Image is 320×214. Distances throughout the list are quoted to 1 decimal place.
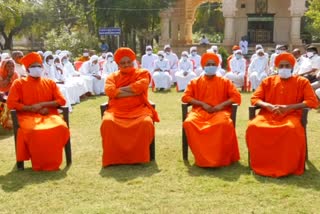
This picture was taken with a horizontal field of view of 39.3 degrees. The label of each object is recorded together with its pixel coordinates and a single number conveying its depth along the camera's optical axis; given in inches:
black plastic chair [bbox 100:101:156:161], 242.3
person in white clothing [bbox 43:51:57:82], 415.2
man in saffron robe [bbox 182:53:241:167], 221.6
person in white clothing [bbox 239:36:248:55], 949.8
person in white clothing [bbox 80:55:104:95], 527.8
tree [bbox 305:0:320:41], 958.4
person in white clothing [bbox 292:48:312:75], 425.8
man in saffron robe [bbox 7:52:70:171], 219.8
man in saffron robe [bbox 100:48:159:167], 229.9
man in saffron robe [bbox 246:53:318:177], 209.9
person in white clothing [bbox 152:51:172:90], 552.4
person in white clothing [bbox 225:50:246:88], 546.0
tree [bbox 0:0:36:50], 841.5
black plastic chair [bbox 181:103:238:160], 242.4
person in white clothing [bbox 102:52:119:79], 568.4
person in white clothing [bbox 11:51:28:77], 363.7
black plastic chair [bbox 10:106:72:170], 226.2
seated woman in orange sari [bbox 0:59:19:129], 313.9
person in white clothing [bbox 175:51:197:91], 545.3
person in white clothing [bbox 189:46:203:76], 597.3
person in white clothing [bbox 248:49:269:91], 529.3
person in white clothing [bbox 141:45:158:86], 626.0
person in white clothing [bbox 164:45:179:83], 607.9
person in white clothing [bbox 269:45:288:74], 515.3
